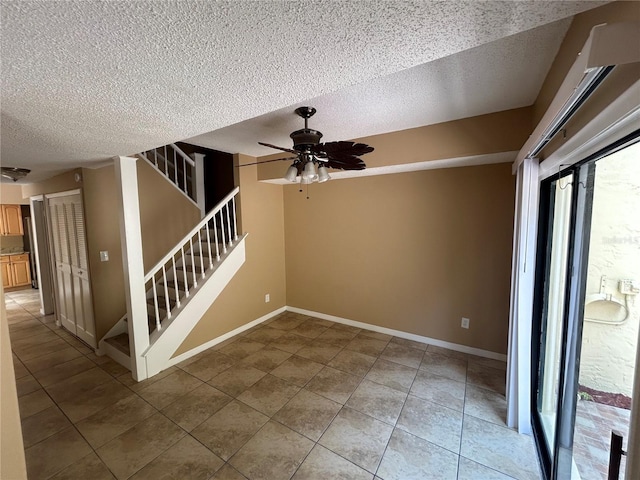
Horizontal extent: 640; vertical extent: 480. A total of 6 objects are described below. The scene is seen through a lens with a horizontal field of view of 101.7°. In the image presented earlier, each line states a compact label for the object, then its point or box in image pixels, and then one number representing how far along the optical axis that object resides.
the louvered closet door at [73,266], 3.23
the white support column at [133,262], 2.51
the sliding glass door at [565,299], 1.30
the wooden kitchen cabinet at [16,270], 6.08
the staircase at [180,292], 2.82
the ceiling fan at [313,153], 1.98
